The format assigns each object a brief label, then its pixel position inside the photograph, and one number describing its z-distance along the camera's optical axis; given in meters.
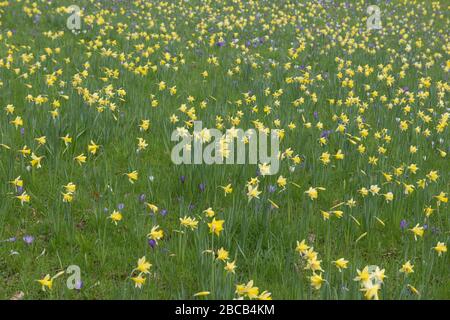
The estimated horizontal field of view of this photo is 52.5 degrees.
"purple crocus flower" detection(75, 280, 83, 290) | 2.98
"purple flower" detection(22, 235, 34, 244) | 3.38
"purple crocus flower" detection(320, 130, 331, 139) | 5.50
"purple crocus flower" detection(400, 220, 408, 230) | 3.78
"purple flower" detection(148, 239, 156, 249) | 3.27
